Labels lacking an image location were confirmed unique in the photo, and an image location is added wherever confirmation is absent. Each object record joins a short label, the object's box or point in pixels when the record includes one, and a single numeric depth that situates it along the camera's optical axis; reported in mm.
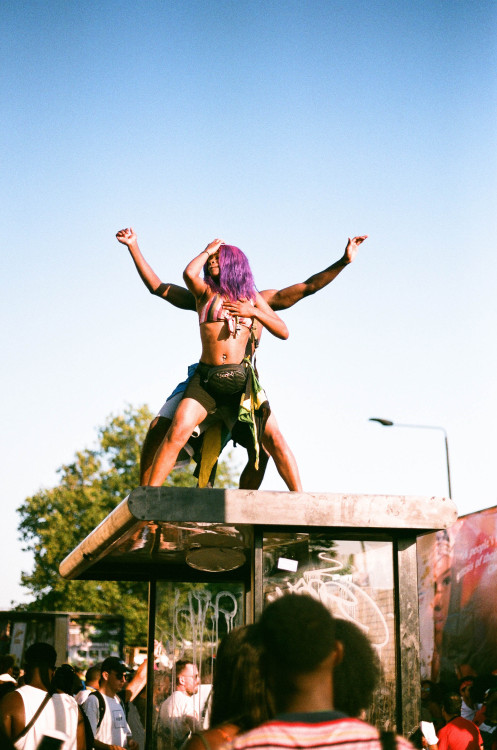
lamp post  23170
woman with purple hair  6059
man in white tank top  5309
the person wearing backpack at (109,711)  8445
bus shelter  4930
